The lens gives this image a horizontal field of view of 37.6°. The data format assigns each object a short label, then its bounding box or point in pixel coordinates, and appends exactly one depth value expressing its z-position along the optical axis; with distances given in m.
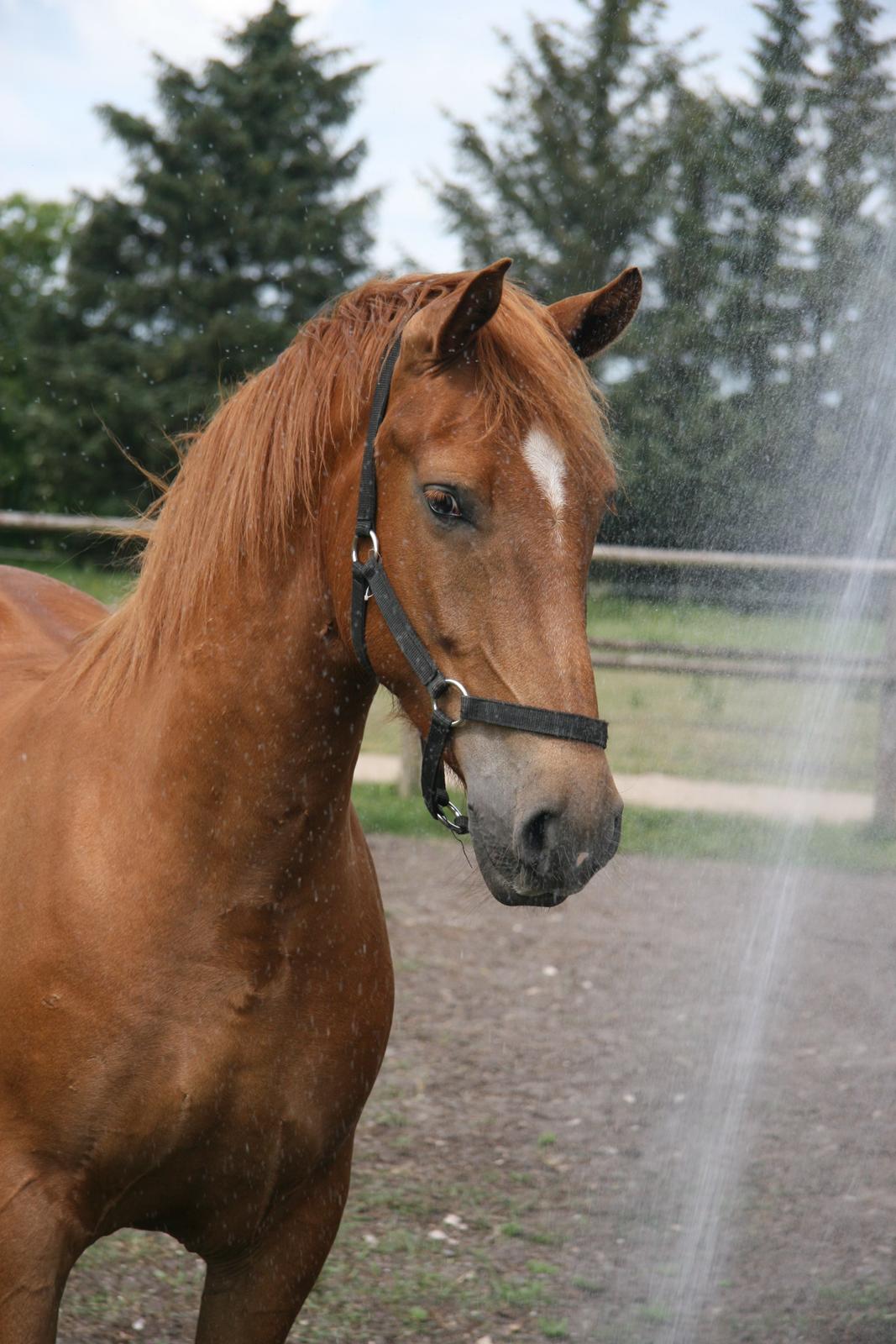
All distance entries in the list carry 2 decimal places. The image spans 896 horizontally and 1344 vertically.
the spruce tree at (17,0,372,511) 24.80
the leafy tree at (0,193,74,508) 28.02
